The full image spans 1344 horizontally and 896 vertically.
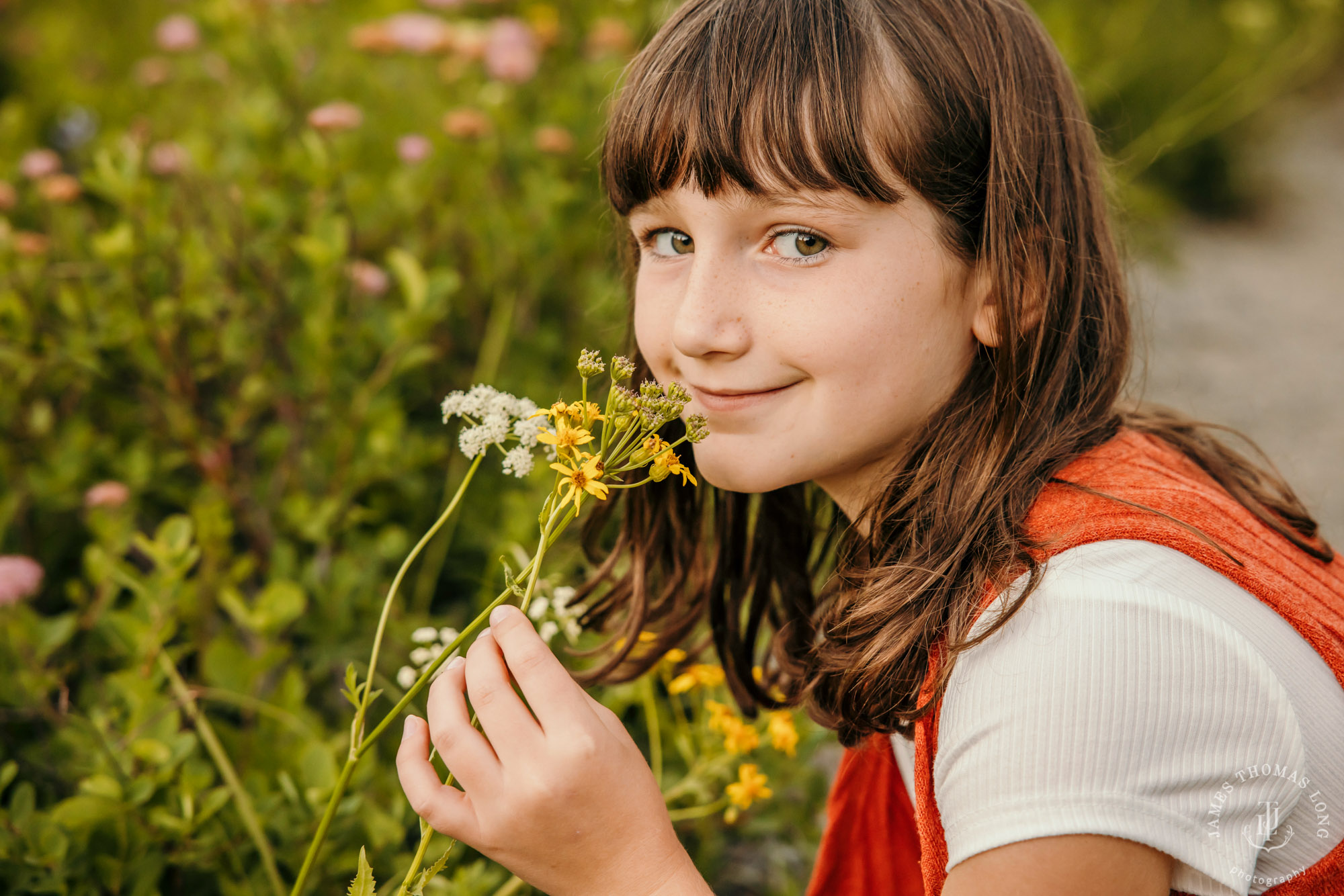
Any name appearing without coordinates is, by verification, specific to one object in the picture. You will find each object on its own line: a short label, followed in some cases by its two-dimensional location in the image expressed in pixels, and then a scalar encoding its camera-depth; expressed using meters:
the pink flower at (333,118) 1.61
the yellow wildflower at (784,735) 1.12
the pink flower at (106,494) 1.40
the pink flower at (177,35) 2.21
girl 0.76
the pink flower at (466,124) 1.87
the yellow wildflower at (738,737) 1.10
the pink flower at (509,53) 2.07
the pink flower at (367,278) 1.65
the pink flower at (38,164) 1.71
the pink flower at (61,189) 1.65
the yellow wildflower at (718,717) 1.11
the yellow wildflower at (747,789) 1.07
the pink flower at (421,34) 2.11
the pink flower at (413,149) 1.89
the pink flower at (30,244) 1.59
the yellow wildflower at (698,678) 1.13
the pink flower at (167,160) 1.79
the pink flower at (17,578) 1.18
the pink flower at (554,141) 1.90
